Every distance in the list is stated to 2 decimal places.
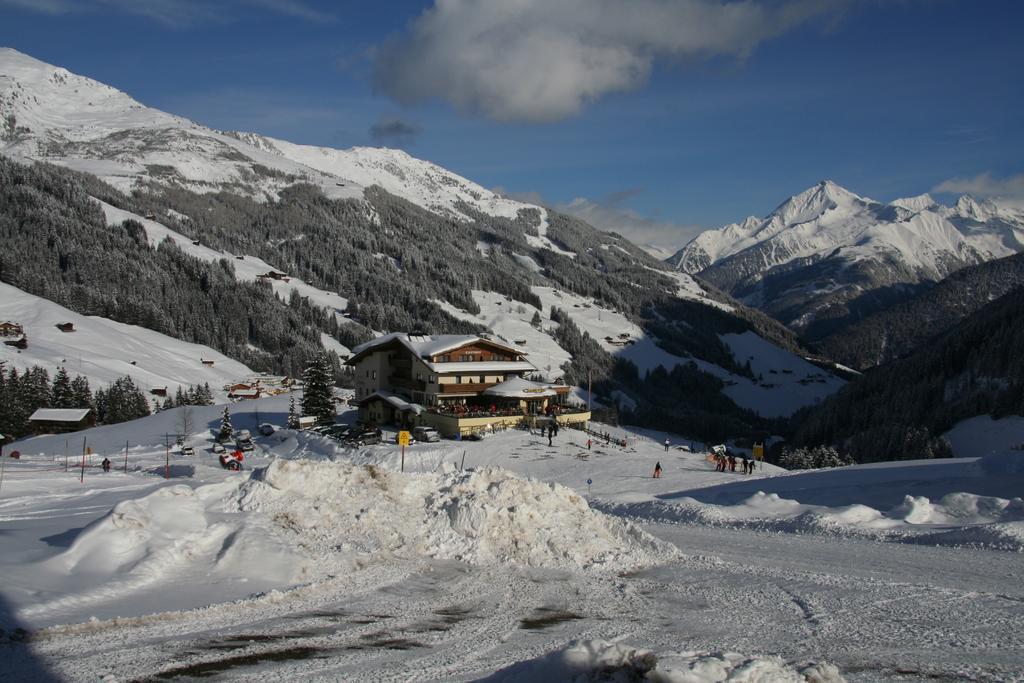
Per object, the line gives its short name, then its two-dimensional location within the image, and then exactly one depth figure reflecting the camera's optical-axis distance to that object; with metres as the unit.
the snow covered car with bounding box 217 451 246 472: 39.25
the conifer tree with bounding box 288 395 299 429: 55.97
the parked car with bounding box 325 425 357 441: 45.78
